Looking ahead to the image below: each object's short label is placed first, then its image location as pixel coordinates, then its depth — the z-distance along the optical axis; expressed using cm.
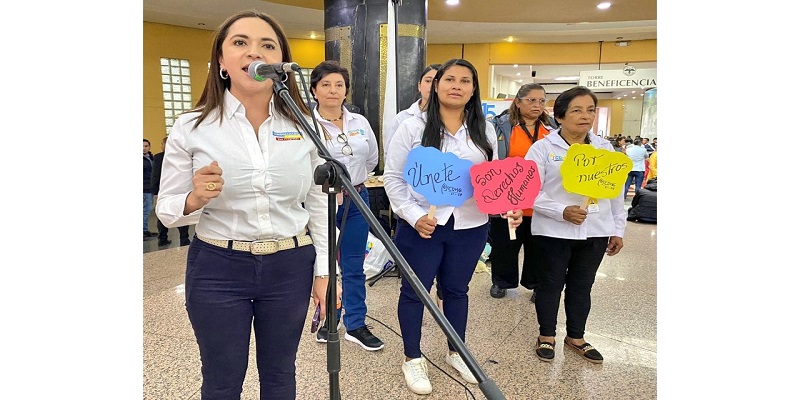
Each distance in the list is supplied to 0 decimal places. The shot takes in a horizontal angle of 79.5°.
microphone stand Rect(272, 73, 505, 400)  84
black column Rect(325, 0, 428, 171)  460
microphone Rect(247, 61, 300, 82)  96
